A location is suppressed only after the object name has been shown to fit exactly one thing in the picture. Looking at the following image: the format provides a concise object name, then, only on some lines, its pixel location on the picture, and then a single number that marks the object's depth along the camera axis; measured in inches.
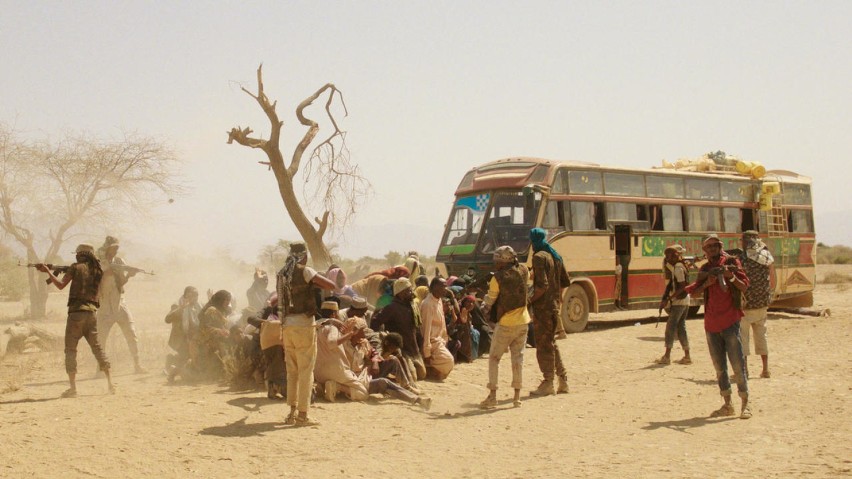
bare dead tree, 587.5
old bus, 592.7
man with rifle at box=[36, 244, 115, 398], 349.4
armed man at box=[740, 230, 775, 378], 392.8
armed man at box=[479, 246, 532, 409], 337.1
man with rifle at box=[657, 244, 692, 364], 436.5
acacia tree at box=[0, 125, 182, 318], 854.5
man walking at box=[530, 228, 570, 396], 350.3
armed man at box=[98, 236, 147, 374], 414.0
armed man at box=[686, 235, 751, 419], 303.1
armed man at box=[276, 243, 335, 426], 293.0
